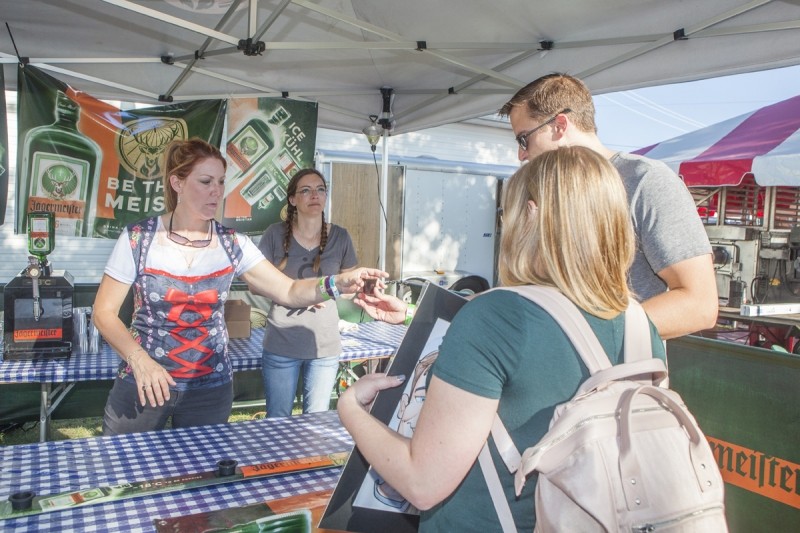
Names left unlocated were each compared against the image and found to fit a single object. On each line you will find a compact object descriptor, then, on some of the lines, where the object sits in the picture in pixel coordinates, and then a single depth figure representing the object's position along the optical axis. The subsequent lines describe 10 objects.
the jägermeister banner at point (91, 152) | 4.95
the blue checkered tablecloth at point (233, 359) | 3.46
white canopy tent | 3.36
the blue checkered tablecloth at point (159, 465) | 1.46
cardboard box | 4.73
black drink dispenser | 3.59
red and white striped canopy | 6.52
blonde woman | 1.00
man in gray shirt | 1.73
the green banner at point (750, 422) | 2.21
